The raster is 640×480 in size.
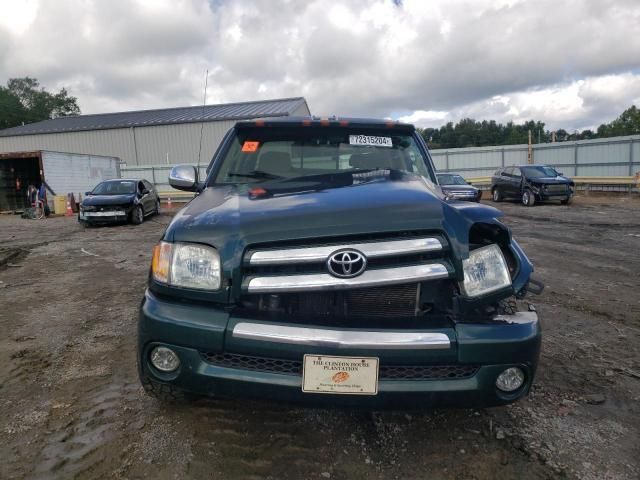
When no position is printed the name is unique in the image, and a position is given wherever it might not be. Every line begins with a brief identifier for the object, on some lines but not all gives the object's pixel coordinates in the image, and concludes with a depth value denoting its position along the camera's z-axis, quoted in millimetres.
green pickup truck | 1939
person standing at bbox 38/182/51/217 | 19109
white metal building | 35122
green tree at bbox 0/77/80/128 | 70625
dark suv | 17297
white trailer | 19906
